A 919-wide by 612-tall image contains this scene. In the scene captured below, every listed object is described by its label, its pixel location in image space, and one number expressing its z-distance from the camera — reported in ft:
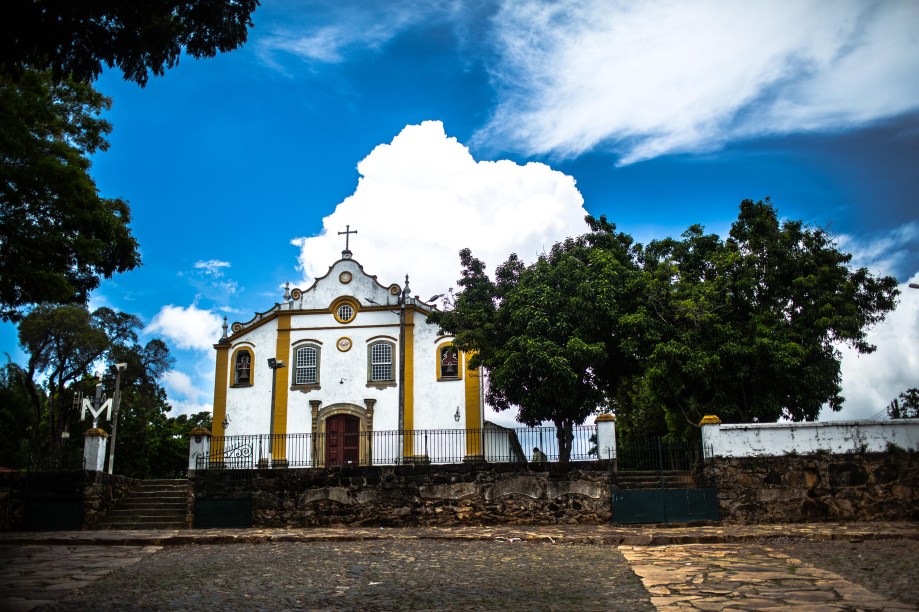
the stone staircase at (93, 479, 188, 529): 52.70
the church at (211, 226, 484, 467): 80.89
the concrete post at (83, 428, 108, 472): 52.65
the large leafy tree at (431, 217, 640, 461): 62.75
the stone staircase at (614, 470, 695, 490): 54.03
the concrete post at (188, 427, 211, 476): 55.01
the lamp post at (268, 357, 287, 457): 76.02
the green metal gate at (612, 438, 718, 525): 48.37
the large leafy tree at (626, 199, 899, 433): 61.62
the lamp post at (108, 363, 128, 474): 70.99
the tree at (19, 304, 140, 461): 105.19
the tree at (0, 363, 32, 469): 119.14
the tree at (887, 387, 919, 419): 90.14
